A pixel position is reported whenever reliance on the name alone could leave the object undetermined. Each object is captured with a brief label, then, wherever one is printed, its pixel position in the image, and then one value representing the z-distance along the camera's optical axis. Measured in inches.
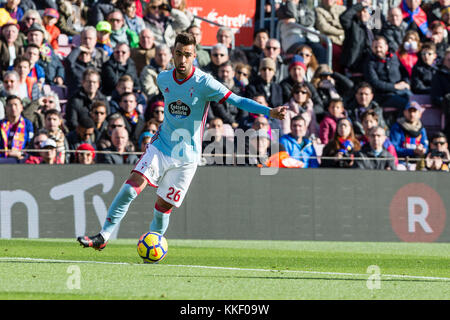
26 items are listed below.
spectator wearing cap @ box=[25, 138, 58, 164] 585.6
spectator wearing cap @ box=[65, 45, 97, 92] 660.7
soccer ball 383.9
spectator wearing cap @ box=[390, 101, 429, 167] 687.1
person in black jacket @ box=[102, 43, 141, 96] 663.8
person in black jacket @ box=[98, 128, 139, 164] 597.0
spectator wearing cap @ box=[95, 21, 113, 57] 694.5
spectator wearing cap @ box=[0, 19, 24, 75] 653.9
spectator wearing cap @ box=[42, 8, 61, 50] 701.9
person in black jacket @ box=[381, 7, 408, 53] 776.3
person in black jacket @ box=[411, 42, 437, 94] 747.4
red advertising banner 813.9
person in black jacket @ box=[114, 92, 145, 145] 625.9
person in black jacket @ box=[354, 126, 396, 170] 637.3
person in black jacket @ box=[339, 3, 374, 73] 754.2
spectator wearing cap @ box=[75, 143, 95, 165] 592.7
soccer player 387.9
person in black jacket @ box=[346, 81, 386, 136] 699.4
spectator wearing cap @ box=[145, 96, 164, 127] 625.0
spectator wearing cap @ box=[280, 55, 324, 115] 687.1
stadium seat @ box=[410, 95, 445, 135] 730.8
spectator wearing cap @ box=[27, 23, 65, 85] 657.6
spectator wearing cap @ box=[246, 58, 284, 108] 673.0
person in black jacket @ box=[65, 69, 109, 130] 623.8
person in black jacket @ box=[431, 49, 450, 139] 727.1
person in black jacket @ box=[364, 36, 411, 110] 734.5
